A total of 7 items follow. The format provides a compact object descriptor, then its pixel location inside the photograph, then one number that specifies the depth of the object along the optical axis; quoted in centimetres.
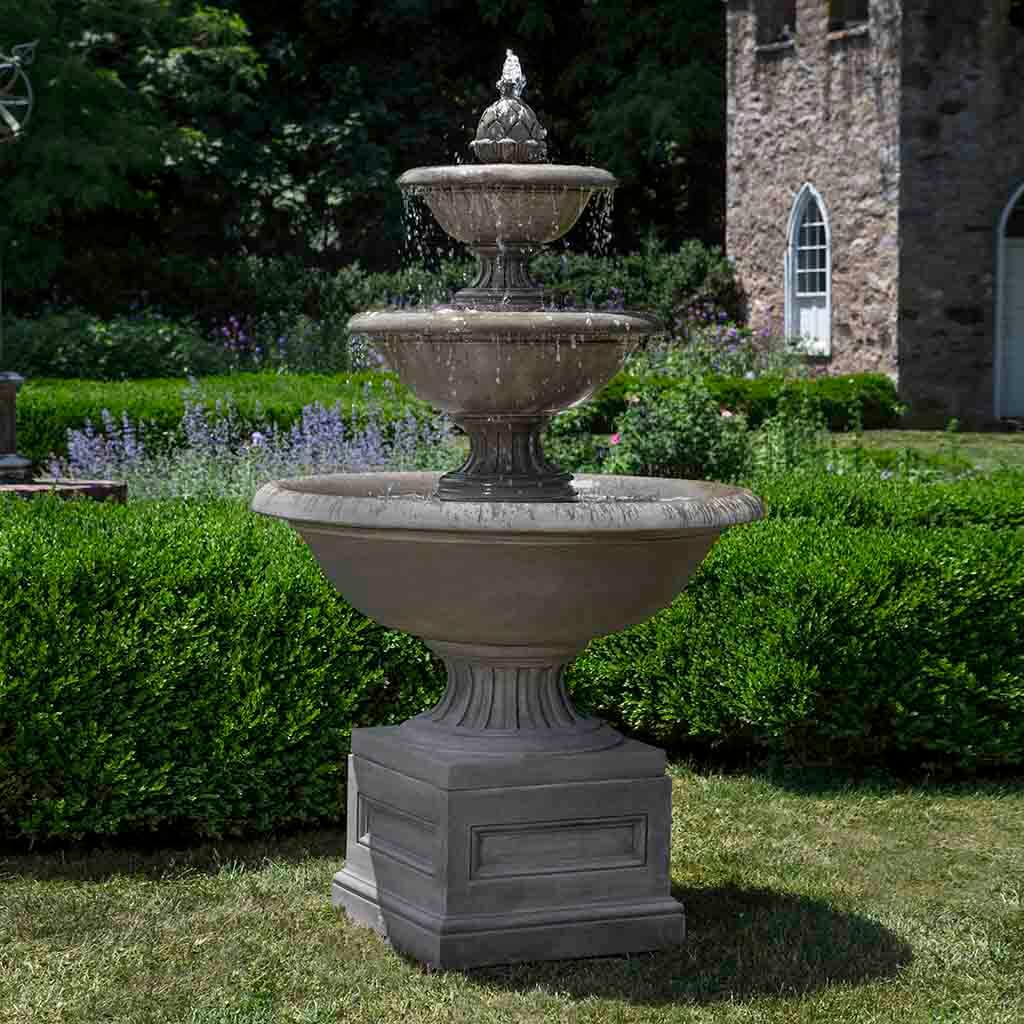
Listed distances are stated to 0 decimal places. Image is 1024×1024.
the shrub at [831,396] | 1557
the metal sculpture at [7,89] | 902
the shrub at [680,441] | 971
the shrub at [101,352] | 1855
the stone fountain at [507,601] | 455
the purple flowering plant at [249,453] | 972
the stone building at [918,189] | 1788
